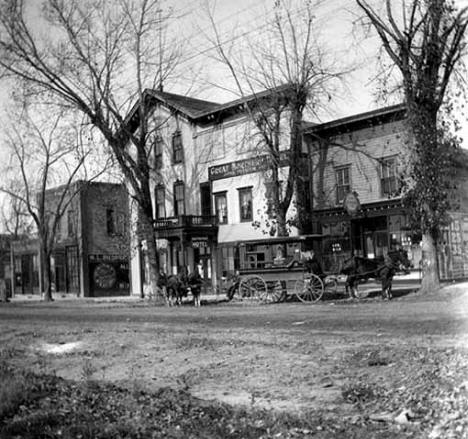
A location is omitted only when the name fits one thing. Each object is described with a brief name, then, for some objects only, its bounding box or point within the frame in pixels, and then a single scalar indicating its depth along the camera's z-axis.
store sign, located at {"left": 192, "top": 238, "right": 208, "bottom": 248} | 33.88
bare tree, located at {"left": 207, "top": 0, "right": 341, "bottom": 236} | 27.12
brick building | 46.19
